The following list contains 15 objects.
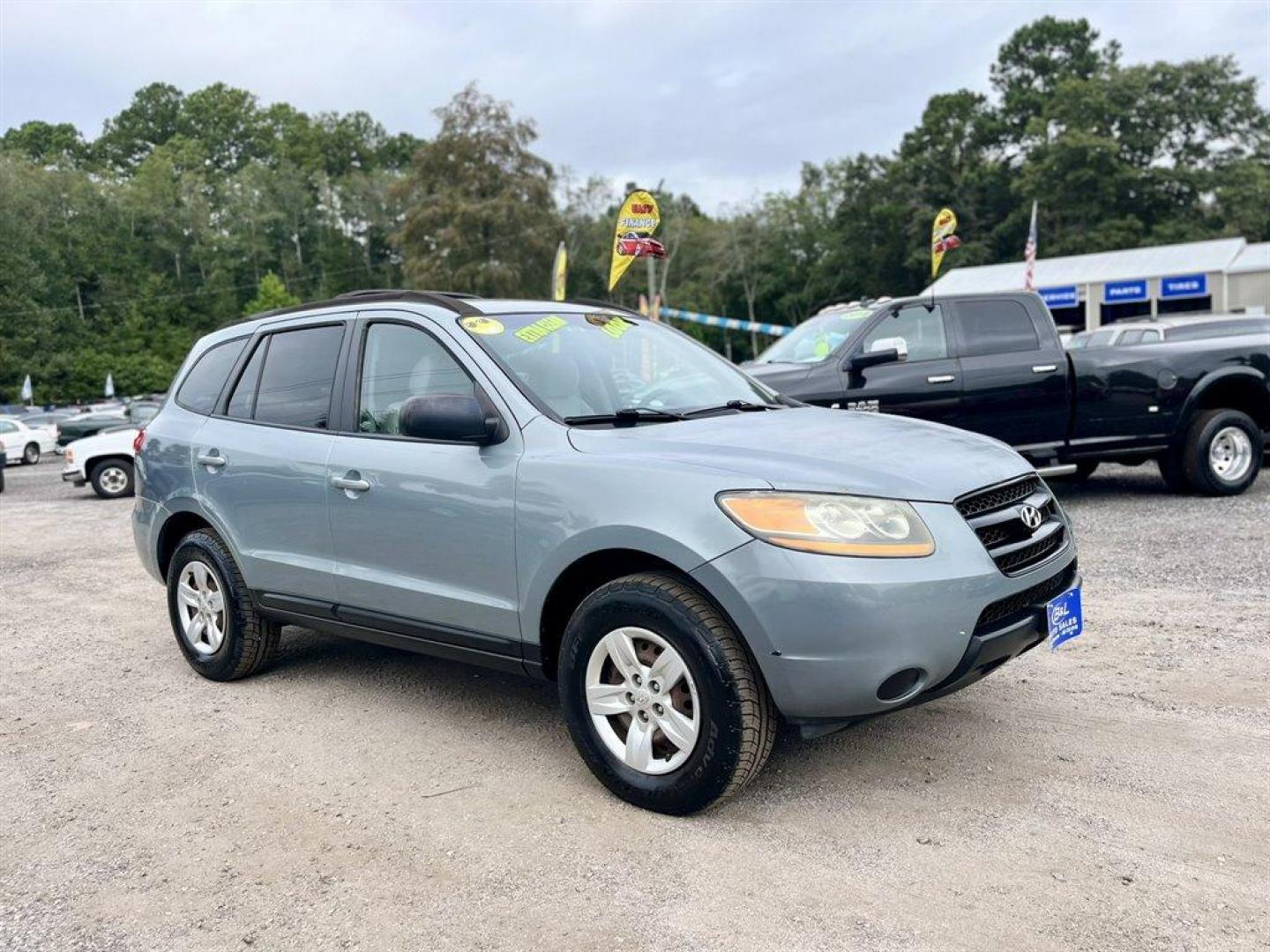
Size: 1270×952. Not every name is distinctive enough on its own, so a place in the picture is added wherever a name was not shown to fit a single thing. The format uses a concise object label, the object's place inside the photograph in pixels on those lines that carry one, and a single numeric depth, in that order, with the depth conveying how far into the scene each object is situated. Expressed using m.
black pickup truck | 8.73
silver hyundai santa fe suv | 3.12
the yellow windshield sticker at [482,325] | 4.18
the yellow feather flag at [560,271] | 18.11
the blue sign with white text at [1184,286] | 35.66
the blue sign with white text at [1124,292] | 36.62
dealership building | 35.09
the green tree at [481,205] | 53.66
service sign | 37.66
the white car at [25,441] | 28.39
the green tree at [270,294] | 66.50
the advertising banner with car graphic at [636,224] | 12.13
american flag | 22.29
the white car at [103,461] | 16.02
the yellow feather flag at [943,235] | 16.88
